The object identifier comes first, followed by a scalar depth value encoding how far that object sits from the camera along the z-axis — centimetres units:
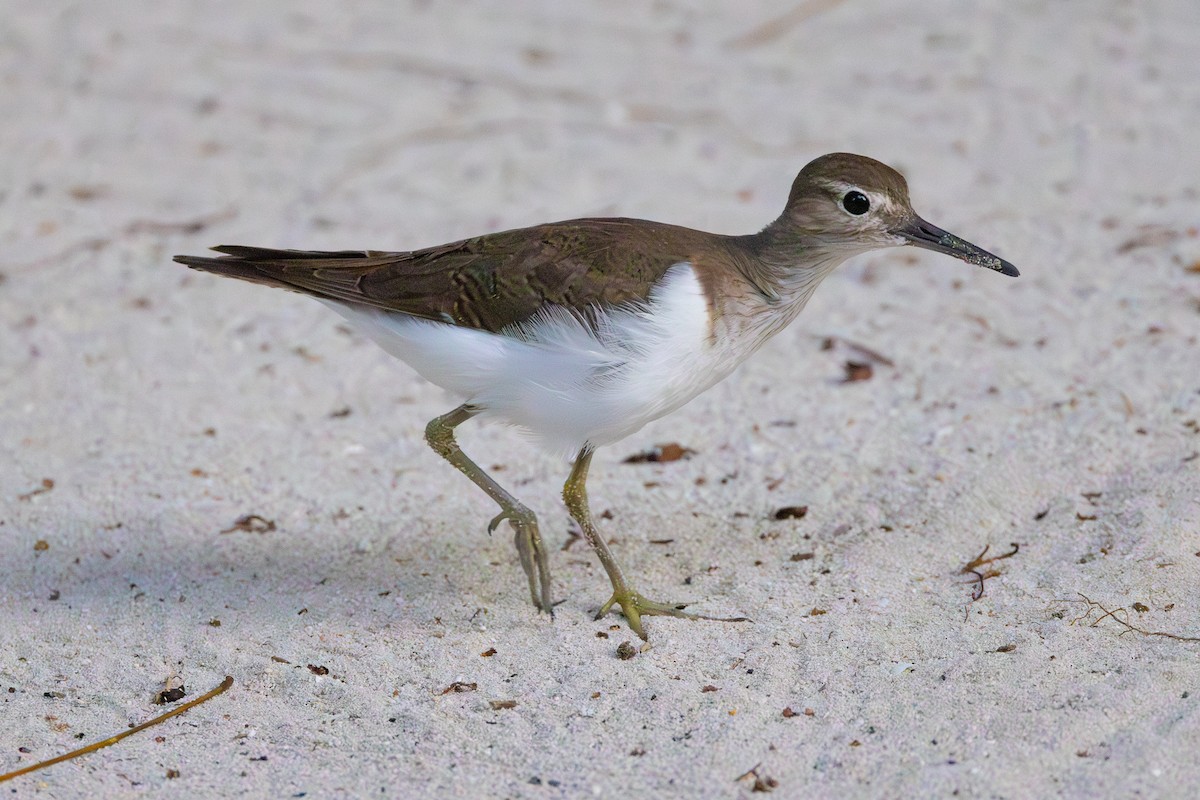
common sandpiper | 848
